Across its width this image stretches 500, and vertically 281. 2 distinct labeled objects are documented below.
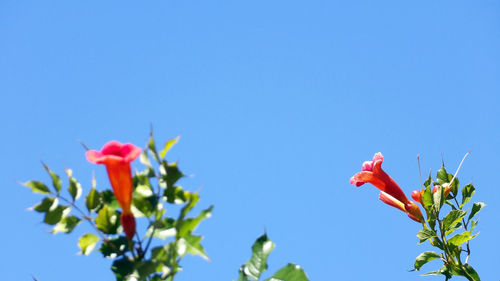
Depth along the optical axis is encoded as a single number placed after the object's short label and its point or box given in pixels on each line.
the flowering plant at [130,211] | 3.98
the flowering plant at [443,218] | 7.05
